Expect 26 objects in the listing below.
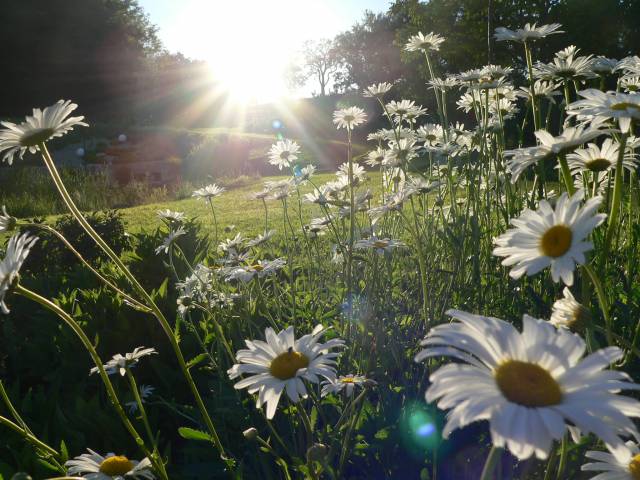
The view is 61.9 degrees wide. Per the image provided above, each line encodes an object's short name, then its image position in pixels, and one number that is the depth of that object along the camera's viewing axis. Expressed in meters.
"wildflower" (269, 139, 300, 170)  0.68
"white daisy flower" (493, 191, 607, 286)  0.19
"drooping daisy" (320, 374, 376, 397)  0.30
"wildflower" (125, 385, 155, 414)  0.45
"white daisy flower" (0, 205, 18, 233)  0.34
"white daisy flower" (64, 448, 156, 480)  0.27
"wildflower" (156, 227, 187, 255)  0.47
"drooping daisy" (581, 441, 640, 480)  0.18
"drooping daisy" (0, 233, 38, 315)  0.22
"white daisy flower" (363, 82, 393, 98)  0.60
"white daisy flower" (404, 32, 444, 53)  0.57
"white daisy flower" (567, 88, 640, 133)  0.23
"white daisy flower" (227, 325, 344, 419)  0.24
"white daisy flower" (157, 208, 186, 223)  0.58
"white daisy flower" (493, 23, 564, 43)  0.45
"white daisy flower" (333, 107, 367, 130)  0.51
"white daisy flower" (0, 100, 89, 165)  0.29
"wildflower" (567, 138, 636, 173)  0.34
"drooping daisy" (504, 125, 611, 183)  0.25
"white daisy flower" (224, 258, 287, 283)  0.43
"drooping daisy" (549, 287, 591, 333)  0.21
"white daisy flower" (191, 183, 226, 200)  0.64
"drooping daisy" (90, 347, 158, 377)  0.35
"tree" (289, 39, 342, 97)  39.12
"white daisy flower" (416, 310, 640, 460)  0.13
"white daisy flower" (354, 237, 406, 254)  0.44
